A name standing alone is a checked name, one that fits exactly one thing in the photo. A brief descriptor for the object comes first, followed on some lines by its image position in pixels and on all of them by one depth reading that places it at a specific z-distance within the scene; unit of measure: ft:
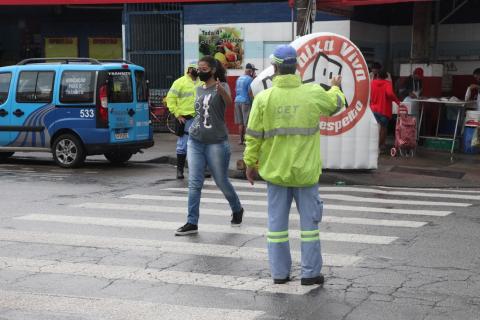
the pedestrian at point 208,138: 26.66
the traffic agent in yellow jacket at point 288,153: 19.70
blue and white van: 45.52
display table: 52.74
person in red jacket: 50.47
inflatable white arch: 41.32
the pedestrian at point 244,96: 54.54
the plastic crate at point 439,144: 54.54
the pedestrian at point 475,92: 54.34
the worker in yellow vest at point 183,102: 39.42
